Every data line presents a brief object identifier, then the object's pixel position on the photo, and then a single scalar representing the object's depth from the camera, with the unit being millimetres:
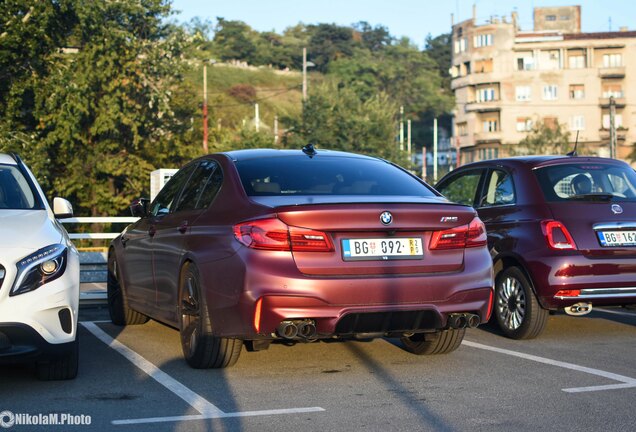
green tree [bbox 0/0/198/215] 35500
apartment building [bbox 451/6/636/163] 102875
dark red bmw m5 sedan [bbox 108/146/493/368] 6684
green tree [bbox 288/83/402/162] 61625
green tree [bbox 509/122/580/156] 90569
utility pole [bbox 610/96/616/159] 65025
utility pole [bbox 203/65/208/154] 44031
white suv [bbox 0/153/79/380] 6449
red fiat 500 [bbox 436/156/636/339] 8859
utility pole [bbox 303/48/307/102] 62856
